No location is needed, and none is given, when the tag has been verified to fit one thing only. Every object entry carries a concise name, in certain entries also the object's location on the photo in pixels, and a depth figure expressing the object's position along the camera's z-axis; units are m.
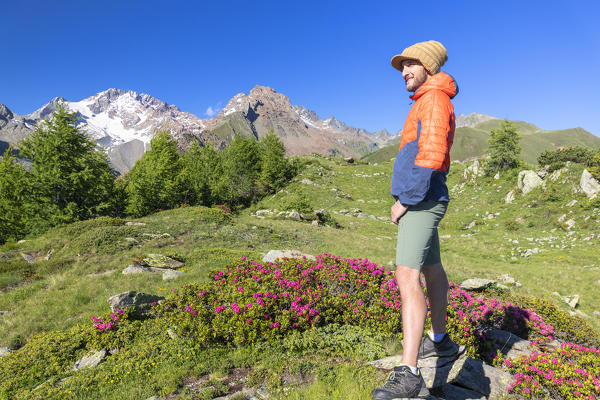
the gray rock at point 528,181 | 27.08
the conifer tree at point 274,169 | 46.62
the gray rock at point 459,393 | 3.56
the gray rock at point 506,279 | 12.32
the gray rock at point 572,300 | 10.80
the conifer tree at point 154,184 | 28.62
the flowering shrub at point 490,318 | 5.66
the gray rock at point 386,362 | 4.34
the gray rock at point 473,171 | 37.90
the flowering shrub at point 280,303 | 5.57
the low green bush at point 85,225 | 17.19
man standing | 2.99
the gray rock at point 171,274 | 10.85
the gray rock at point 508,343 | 5.55
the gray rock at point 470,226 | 26.35
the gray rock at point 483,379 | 3.76
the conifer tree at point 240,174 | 40.56
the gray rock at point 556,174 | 25.62
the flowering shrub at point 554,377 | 3.72
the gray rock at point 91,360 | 5.59
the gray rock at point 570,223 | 20.48
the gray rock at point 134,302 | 7.16
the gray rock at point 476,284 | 10.02
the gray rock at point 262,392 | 3.85
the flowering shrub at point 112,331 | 6.23
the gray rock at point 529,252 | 18.07
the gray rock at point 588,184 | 21.47
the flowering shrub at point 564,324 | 7.24
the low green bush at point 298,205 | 29.88
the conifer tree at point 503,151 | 35.83
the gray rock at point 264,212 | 31.57
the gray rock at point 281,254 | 12.01
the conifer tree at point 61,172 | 19.69
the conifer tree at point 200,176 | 36.00
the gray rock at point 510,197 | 28.37
